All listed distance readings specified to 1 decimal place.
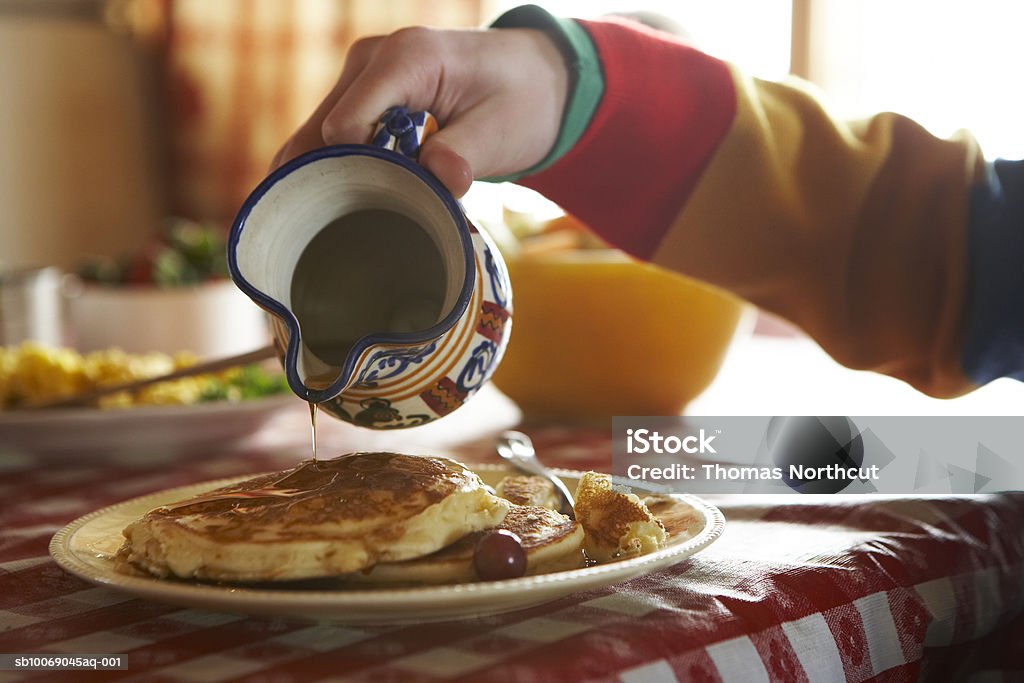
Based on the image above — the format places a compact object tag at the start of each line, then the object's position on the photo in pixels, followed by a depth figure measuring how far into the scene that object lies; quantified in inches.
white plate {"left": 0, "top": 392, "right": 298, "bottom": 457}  44.4
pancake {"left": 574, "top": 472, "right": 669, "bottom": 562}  27.1
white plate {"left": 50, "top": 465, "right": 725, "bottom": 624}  21.5
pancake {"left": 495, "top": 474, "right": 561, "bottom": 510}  30.6
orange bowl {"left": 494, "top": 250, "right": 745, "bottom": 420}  52.5
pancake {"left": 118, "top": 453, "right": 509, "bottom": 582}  23.0
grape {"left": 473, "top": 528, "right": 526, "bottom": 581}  23.5
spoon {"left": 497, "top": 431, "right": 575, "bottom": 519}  32.2
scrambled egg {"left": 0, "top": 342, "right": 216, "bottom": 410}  49.7
